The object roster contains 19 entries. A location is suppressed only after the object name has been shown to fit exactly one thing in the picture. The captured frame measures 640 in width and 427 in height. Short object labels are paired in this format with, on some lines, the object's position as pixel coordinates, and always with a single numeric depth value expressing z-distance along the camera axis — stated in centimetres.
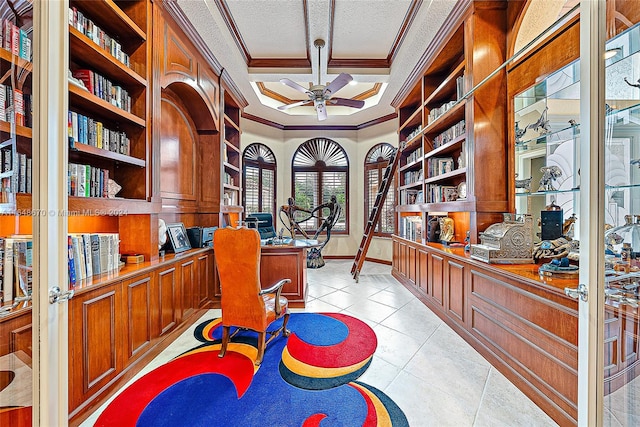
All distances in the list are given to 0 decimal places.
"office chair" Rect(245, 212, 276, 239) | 468
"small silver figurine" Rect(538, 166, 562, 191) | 230
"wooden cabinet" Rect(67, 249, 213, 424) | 157
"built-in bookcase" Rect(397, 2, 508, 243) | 269
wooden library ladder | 500
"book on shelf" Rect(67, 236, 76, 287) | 167
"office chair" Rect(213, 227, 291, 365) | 215
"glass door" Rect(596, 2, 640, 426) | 108
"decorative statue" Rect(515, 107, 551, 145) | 240
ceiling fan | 357
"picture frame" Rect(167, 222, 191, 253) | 291
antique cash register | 227
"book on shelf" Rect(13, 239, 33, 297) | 116
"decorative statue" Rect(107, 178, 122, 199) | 217
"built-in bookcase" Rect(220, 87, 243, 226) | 427
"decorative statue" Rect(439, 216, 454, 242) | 353
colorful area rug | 161
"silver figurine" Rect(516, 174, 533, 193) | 253
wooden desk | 352
